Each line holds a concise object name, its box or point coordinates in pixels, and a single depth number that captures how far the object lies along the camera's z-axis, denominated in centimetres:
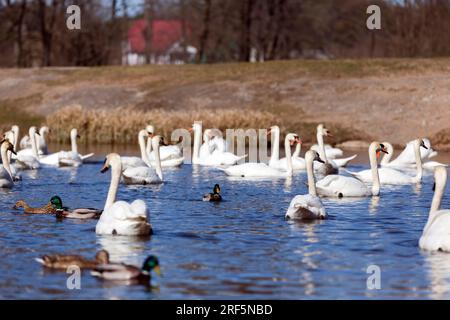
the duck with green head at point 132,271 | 1211
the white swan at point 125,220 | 1472
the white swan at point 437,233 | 1398
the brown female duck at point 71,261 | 1275
